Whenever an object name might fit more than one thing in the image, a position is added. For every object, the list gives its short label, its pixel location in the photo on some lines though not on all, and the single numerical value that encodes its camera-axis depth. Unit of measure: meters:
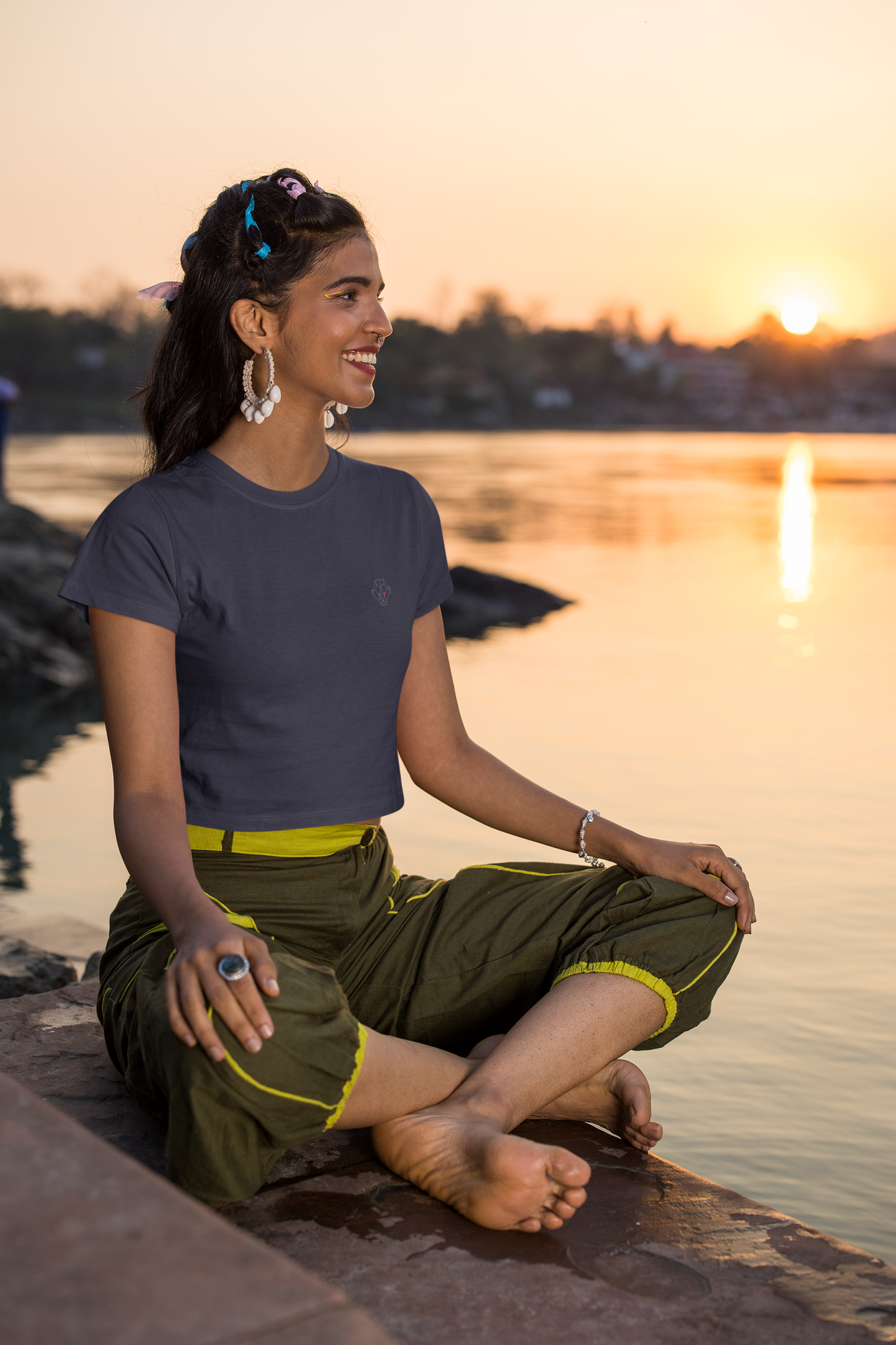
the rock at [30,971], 2.71
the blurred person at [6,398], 10.27
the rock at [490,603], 9.01
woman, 1.72
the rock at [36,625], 7.00
